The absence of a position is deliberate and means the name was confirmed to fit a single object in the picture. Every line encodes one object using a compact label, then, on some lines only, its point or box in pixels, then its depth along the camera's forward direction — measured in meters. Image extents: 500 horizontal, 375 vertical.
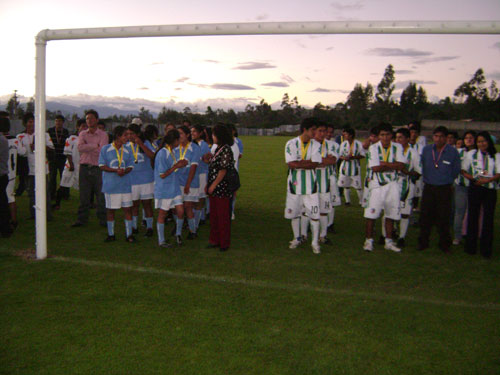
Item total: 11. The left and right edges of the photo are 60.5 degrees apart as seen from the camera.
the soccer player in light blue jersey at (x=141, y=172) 7.46
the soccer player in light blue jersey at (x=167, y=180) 7.05
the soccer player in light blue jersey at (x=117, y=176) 7.25
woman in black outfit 6.89
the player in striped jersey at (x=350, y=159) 10.17
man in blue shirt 7.18
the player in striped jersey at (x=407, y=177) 7.48
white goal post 4.95
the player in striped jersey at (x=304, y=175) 6.81
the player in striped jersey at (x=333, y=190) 7.98
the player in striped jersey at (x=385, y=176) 6.96
